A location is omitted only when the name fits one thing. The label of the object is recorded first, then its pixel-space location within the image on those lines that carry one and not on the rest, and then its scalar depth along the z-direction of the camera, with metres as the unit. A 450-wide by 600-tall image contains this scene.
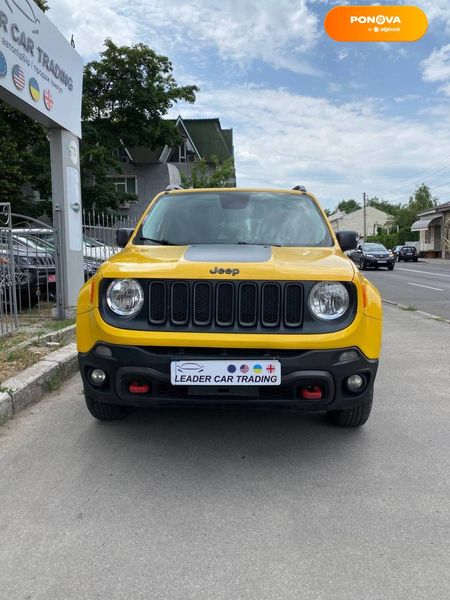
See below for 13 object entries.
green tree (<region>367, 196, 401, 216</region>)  129.55
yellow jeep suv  3.01
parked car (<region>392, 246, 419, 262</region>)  43.84
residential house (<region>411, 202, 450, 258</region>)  45.44
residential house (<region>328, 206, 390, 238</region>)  102.94
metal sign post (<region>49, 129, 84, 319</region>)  7.90
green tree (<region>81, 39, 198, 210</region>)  27.33
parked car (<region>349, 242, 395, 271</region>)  27.75
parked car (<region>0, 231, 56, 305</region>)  7.38
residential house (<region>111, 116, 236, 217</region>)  35.66
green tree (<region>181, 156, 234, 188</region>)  35.47
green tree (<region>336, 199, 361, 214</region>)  155.89
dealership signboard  6.32
